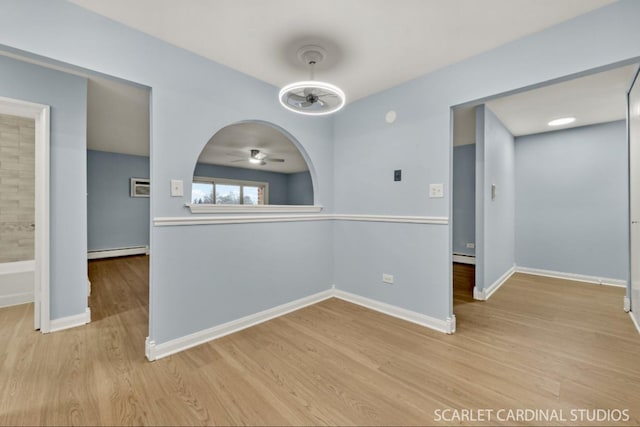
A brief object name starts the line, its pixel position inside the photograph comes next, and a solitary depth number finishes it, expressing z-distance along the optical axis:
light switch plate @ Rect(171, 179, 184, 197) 2.06
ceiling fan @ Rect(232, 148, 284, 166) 5.83
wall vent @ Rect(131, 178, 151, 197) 6.29
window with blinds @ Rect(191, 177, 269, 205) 7.55
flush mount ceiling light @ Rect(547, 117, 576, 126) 3.69
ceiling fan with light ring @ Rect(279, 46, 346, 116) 2.04
